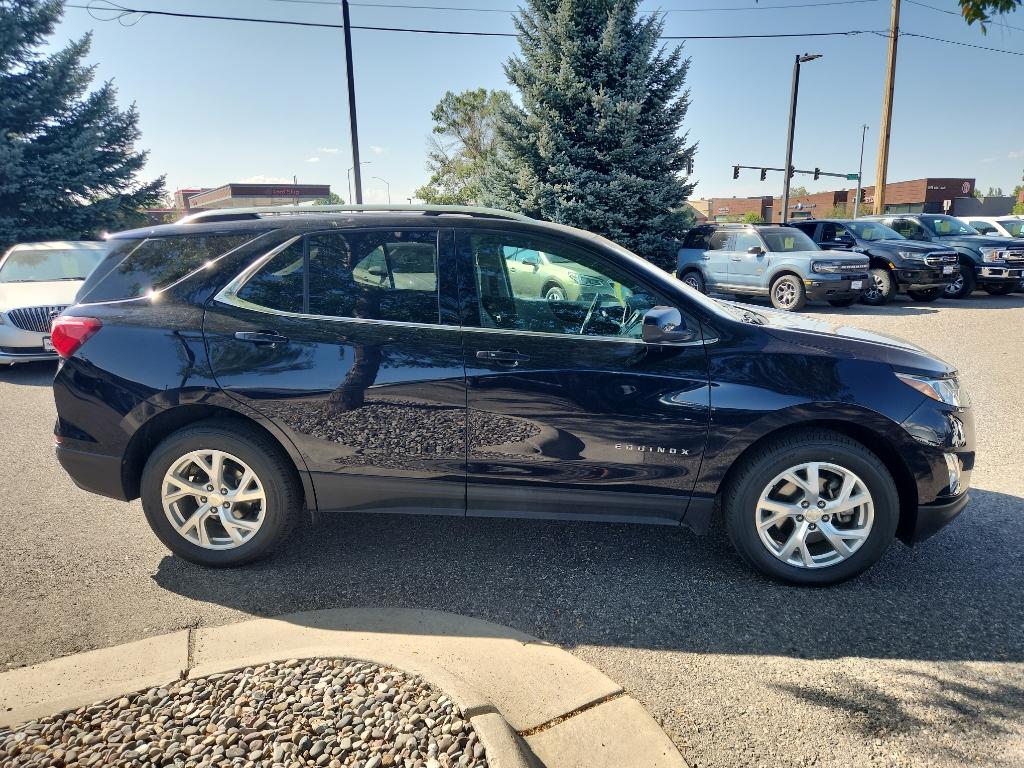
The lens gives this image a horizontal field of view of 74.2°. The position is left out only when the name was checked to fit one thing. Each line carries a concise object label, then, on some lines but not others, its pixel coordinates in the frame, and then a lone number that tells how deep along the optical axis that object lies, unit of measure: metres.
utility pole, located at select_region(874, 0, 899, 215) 22.14
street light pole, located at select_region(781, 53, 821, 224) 25.67
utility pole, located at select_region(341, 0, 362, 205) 14.32
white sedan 8.07
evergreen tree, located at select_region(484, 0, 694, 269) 16.41
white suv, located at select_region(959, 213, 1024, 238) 17.50
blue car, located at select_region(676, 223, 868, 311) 13.12
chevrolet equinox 3.30
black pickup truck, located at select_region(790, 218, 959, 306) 14.26
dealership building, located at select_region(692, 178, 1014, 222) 61.47
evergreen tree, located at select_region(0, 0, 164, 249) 17.88
